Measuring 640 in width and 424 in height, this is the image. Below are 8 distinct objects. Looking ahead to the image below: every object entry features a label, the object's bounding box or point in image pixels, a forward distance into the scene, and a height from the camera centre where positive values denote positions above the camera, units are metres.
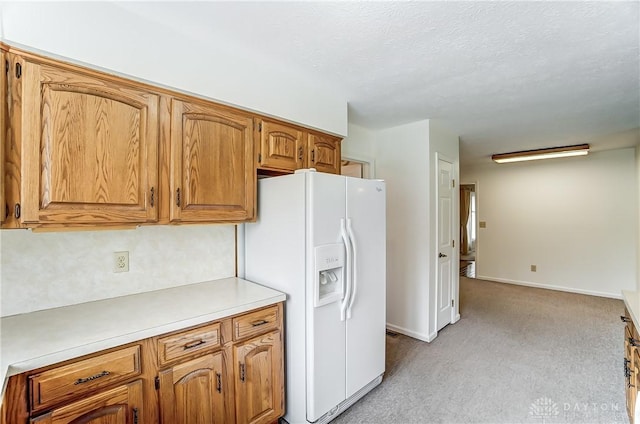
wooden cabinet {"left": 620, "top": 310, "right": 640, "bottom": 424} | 1.49 -0.84
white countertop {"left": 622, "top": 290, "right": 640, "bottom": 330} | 1.47 -0.52
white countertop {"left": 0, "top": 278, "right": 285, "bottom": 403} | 1.10 -0.50
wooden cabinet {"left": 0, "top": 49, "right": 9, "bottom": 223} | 1.14 +0.39
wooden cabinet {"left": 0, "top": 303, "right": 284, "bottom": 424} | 1.08 -0.75
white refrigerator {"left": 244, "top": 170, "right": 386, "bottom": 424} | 1.77 -0.41
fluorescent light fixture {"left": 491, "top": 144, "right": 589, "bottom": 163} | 4.16 +0.93
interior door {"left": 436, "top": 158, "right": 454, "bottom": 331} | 3.26 -0.34
